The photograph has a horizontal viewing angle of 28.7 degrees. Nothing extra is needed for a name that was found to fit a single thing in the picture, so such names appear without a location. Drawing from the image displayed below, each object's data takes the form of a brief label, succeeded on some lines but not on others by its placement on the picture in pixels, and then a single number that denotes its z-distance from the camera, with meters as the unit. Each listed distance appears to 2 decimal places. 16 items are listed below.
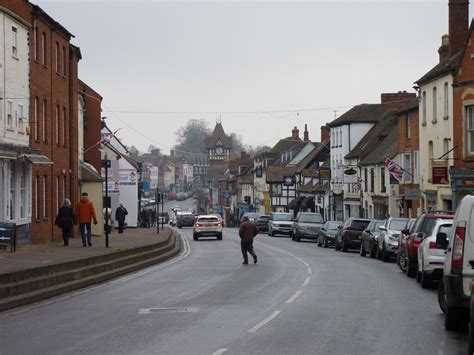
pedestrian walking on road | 32.25
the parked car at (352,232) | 44.09
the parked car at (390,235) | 34.66
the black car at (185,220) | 94.38
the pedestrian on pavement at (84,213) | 33.28
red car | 25.09
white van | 14.02
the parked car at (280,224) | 69.76
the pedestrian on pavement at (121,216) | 51.31
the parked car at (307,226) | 59.88
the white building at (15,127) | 31.48
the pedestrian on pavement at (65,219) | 33.28
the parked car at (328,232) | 49.62
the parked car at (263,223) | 79.94
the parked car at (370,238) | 37.94
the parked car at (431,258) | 22.69
